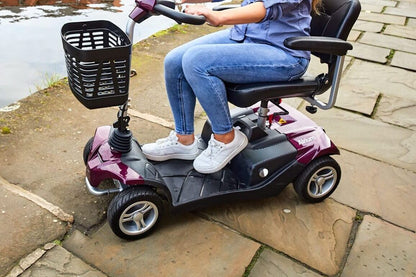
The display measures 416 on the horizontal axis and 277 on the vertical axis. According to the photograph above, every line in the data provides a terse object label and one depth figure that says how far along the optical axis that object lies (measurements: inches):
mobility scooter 65.1
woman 69.4
